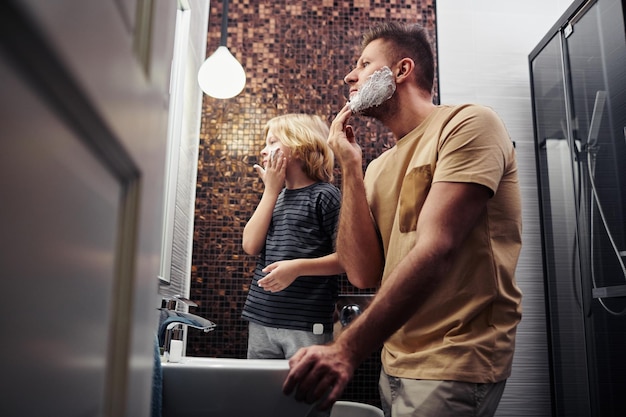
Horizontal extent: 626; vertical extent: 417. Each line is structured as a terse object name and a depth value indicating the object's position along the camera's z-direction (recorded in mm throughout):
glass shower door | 1831
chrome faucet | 1241
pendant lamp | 2055
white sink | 939
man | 813
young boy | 1777
